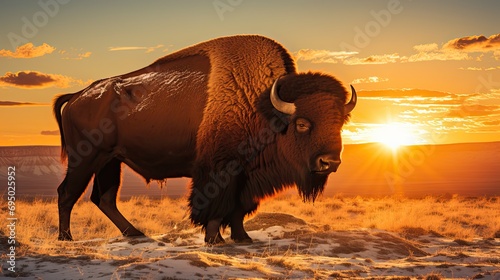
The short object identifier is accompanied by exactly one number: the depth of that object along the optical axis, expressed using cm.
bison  1038
